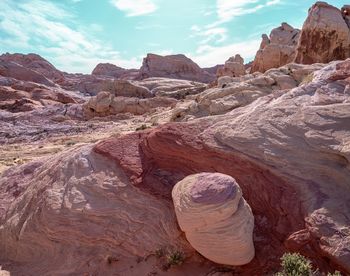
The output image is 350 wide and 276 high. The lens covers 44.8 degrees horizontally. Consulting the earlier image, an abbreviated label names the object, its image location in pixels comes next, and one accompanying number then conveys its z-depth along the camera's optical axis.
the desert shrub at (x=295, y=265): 5.59
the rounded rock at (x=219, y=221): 6.48
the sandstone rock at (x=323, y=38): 29.09
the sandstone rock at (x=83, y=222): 8.08
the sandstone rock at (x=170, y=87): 48.03
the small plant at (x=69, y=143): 23.81
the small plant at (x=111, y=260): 8.03
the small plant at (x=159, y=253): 7.61
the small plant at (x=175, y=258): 7.20
